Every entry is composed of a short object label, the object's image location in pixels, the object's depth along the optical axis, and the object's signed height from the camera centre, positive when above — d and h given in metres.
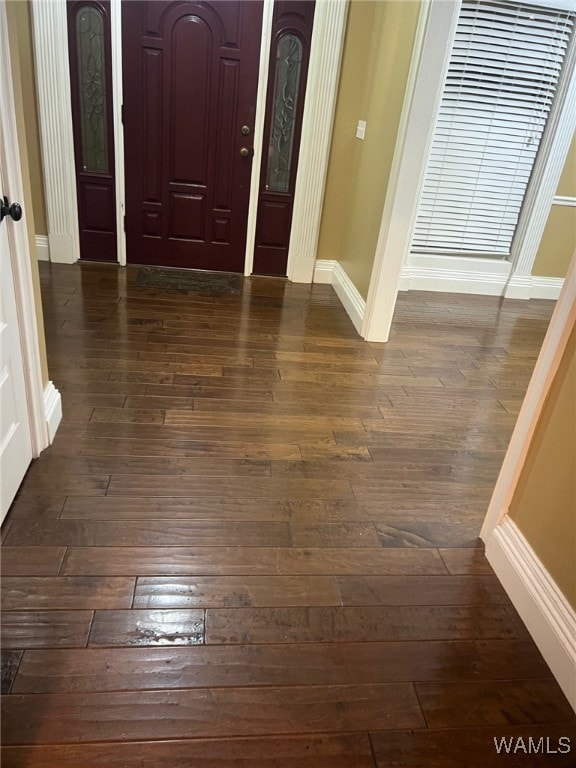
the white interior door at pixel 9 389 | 1.65 -0.88
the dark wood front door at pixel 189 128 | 3.62 -0.18
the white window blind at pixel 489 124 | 3.73 +0.07
